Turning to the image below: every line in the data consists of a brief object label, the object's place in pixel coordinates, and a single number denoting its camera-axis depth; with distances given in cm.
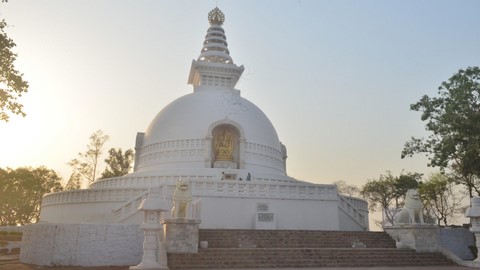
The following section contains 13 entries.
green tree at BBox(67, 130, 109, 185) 4931
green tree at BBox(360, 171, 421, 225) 4719
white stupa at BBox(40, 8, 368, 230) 2262
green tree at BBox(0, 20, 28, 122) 1327
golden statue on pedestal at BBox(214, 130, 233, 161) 3097
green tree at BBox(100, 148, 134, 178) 5266
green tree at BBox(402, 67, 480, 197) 2052
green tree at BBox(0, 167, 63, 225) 4859
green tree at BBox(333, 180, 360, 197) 5841
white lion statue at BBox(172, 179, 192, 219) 1553
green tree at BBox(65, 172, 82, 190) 5144
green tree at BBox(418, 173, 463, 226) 4219
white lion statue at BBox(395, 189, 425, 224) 1809
